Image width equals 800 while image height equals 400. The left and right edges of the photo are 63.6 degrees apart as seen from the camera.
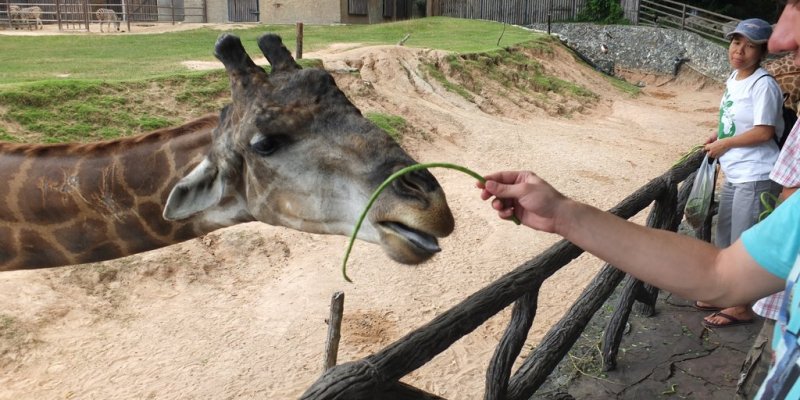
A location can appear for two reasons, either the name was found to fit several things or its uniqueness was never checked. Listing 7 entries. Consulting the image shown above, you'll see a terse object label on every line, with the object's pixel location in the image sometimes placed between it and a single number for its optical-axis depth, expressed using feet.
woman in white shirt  16.05
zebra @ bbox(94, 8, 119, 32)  97.98
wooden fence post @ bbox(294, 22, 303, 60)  46.84
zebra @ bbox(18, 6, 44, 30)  93.86
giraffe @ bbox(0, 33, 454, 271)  9.61
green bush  96.17
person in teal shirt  5.68
